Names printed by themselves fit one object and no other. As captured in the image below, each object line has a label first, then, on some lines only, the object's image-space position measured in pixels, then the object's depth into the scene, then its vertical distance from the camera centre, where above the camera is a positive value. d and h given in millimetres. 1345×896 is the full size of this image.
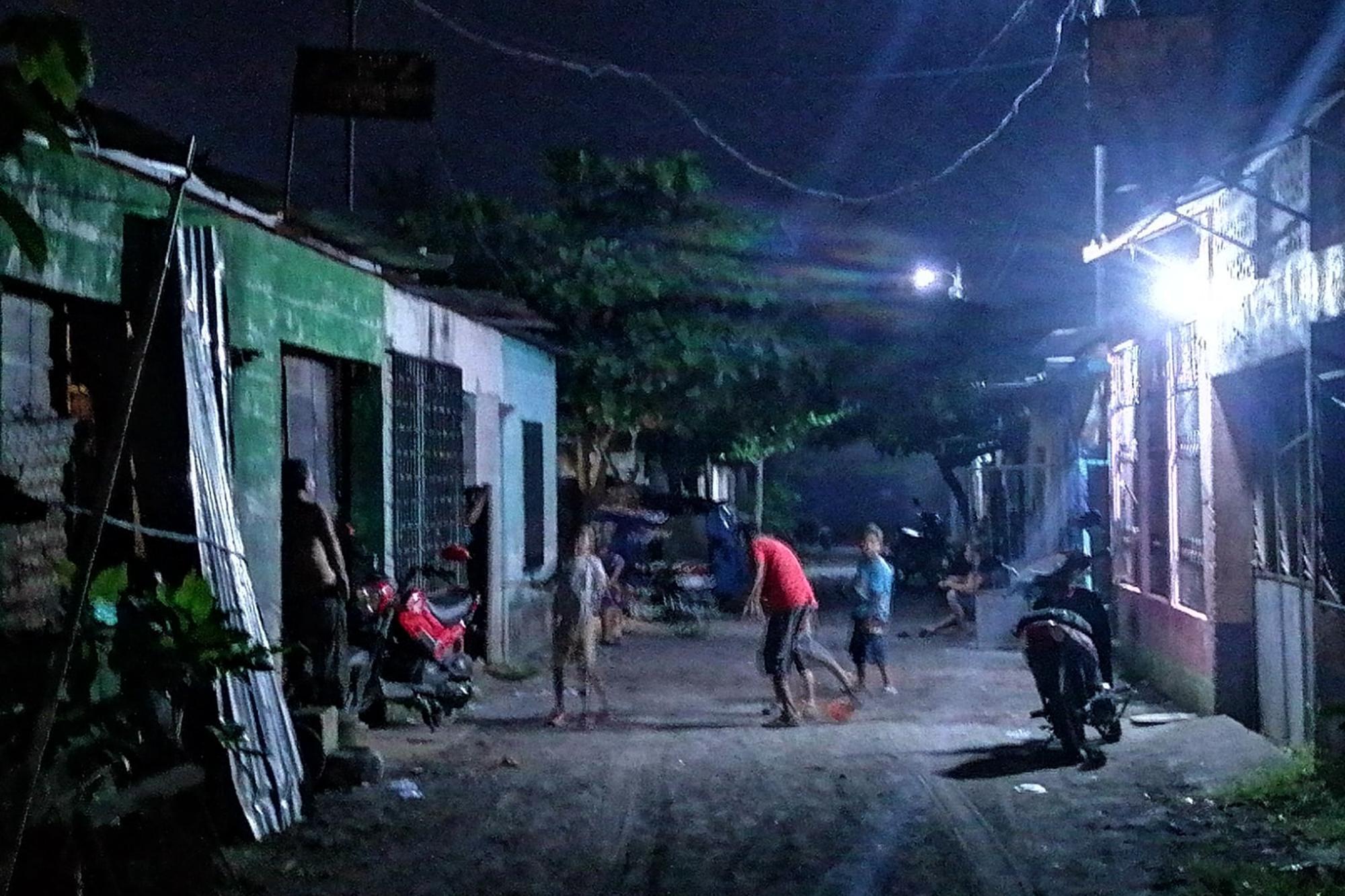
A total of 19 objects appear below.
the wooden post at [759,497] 30195 -52
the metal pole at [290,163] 11650 +2718
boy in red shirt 11516 -908
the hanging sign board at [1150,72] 9531 +2754
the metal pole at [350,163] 15391 +3593
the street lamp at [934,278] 33938 +5267
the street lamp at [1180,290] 11555 +1653
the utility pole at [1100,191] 14703 +3025
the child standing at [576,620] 11461 -969
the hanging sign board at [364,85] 10500 +2981
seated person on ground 18359 -1357
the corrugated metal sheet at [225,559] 7215 -296
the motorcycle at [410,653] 10289 -1141
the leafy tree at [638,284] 18125 +2648
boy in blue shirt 13211 -1040
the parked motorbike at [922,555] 26359 -1143
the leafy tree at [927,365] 19656 +1734
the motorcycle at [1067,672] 9836 -1233
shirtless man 9562 -637
